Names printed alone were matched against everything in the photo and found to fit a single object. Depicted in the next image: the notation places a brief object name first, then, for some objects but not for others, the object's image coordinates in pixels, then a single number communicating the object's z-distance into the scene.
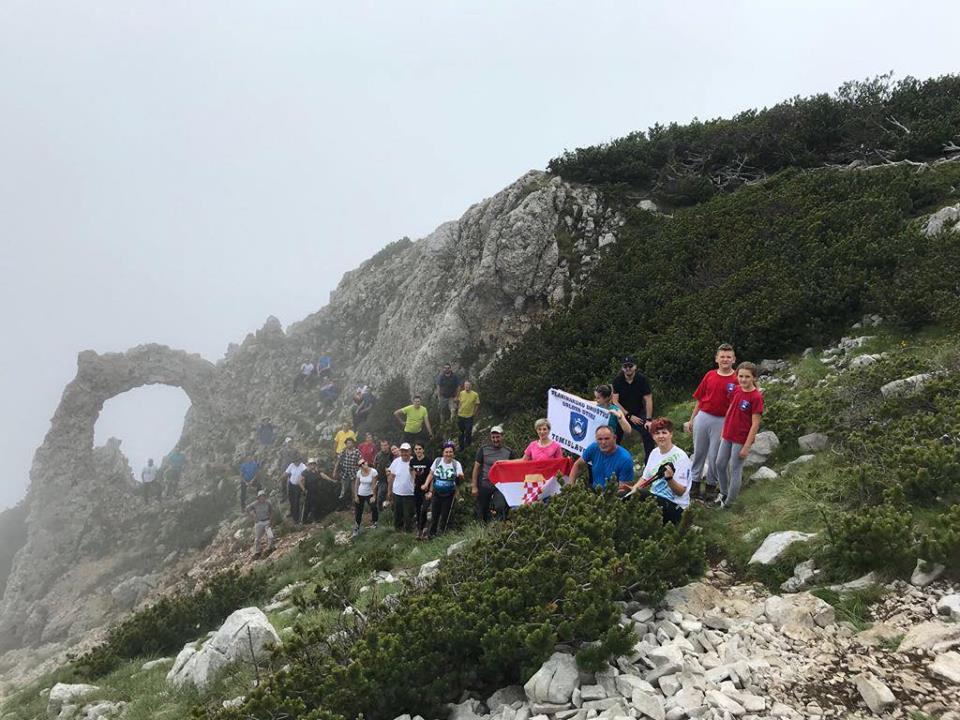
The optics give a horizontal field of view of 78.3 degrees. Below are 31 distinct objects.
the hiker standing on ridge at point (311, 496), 16.00
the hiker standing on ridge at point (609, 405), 8.30
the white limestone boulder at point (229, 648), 6.70
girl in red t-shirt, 6.94
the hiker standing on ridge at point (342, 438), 17.52
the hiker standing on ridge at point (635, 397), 8.58
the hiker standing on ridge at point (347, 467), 15.52
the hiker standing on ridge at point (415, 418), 14.09
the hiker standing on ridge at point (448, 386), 16.12
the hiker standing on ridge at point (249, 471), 19.53
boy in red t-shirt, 7.38
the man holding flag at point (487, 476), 8.80
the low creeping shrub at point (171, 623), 9.35
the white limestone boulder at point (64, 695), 7.82
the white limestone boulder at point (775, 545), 5.61
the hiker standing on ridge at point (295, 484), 16.16
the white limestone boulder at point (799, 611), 4.48
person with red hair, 6.26
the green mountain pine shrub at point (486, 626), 4.45
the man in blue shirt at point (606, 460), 6.82
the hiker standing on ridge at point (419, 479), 10.87
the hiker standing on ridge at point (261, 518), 15.11
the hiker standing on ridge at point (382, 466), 12.65
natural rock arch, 25.91
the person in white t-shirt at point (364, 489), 12.34
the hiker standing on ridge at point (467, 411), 13.98
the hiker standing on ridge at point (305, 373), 29.30
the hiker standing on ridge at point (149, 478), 29.92
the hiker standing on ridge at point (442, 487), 9.95
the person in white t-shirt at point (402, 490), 11.30
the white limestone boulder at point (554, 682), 4.18
